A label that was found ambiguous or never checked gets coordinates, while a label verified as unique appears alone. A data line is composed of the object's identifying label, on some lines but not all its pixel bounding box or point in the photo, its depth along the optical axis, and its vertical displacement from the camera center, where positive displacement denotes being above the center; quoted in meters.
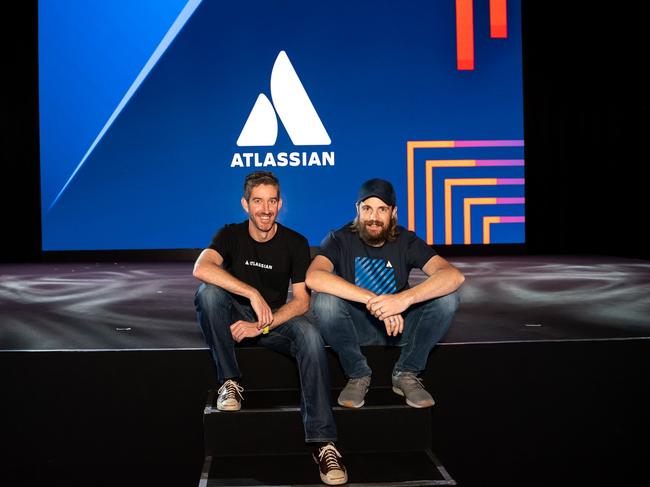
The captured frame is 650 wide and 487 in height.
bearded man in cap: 2.33 -0.16
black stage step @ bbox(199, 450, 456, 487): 2.11 -0.71
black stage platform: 2.55 -0.60
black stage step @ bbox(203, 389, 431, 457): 2.31 -0.61
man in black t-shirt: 2.17 -0.19
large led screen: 6.76 +1.37
